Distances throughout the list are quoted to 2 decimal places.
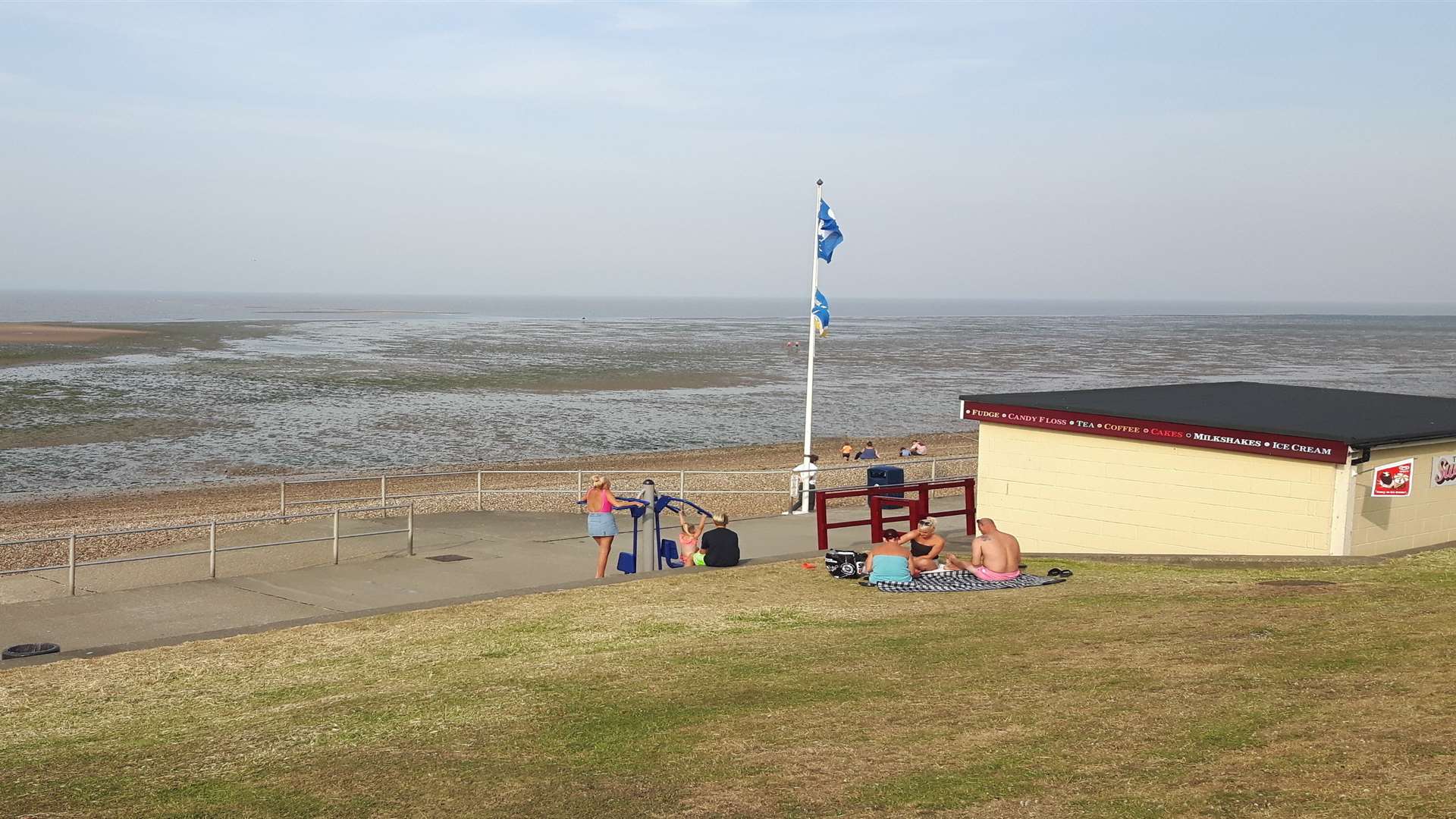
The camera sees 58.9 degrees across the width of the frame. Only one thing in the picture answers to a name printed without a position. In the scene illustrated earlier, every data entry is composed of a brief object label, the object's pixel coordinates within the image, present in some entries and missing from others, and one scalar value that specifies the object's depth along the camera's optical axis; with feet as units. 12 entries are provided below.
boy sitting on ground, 50.47
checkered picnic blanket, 43.11
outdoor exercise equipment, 54.24
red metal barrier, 56.49
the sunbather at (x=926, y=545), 46.16
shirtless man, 43.91
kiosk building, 49.03
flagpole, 78.56
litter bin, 74.74
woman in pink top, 52.26
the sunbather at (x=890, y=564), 44.32
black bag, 46.34
